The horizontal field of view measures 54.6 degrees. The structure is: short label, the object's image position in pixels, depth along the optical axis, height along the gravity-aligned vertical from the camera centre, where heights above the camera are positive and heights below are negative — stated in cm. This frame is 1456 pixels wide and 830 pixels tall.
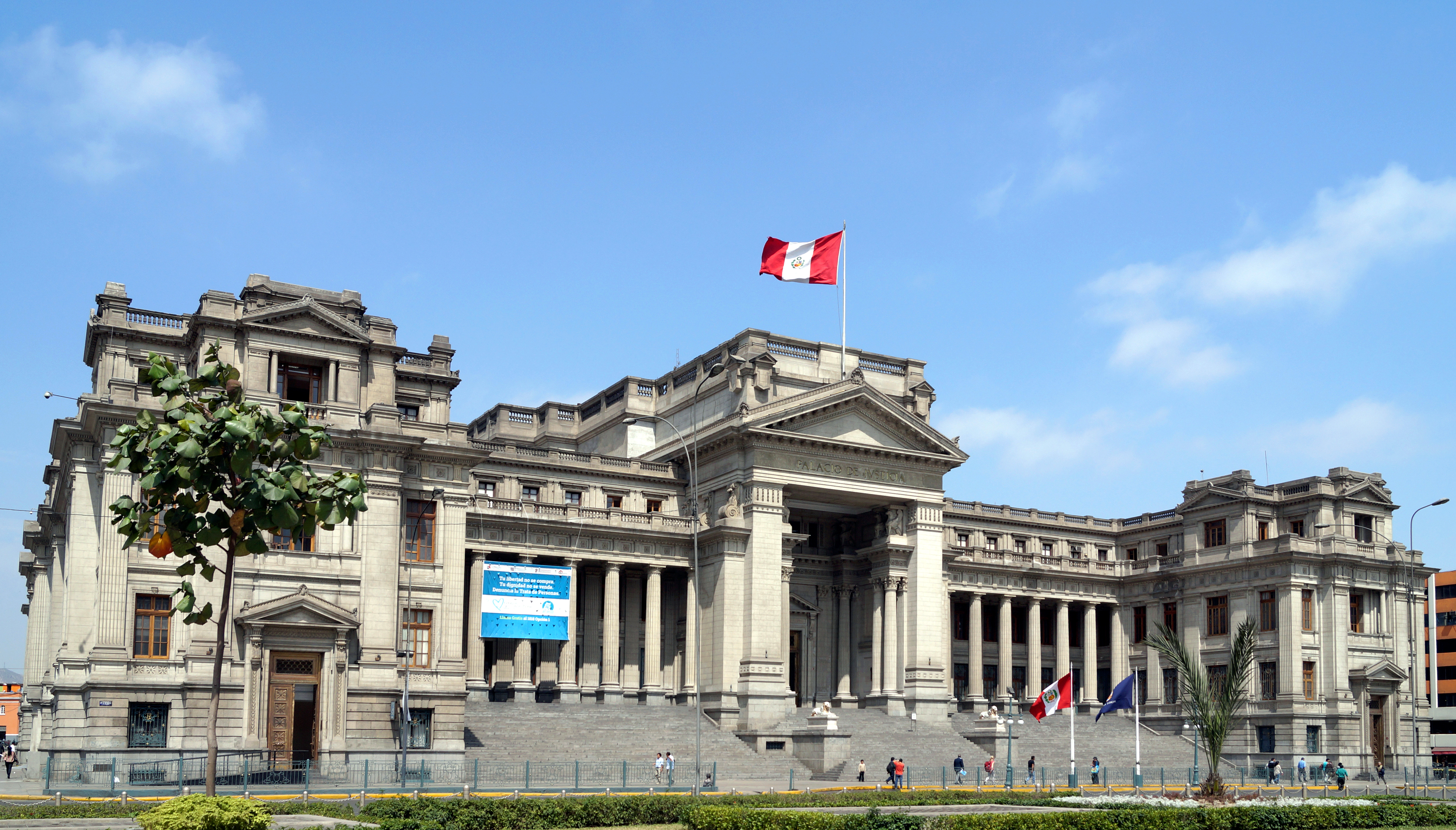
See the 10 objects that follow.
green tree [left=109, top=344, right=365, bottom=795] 3112 +268
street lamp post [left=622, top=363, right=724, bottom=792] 5425 -61
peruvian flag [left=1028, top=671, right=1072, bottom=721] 6191 -401
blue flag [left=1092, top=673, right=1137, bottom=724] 6225 -396
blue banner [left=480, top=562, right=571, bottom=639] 6756 -6
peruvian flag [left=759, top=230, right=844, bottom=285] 7631 +1835
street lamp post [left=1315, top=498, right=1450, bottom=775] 8619 +21
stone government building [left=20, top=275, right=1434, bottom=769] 5447 +166
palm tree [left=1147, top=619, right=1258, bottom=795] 4375 -265
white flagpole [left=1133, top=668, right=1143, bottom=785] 5906 -679
